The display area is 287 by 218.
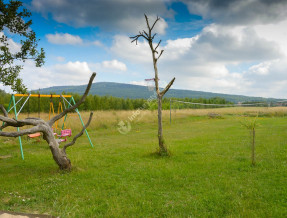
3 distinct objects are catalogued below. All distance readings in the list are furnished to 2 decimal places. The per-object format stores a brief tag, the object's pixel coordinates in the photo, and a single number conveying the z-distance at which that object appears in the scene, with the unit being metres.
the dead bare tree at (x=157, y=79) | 7.84
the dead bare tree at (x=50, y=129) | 5.60
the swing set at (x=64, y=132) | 10.38
